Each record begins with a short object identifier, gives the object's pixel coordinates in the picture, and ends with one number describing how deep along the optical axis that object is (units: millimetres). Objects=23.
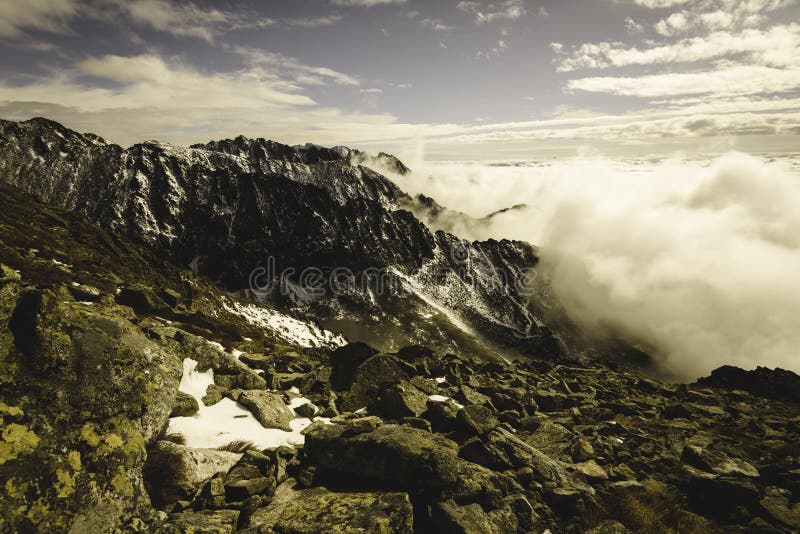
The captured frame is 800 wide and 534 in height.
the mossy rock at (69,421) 6316
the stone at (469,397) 21083
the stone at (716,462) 15375
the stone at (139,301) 29897
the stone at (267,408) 14438
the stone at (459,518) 9234
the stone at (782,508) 12094
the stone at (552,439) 16578
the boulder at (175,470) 8820
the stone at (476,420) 14800
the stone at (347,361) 21172
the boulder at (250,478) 9391
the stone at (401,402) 16672
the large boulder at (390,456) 10188
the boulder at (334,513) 8281
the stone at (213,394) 14671
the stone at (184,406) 12562
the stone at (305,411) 16344
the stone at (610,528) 10078
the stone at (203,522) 7613
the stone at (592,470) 14023
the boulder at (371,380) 18391
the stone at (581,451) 16078
